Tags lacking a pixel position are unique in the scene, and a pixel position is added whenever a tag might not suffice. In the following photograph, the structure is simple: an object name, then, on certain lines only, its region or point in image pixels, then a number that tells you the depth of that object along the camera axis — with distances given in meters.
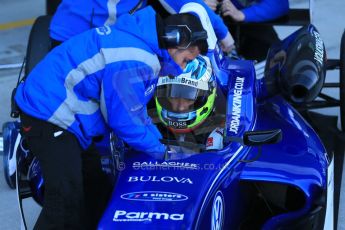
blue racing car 5.62
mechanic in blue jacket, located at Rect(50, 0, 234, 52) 7.65
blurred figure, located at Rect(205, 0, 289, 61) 9.25
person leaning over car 5.47
